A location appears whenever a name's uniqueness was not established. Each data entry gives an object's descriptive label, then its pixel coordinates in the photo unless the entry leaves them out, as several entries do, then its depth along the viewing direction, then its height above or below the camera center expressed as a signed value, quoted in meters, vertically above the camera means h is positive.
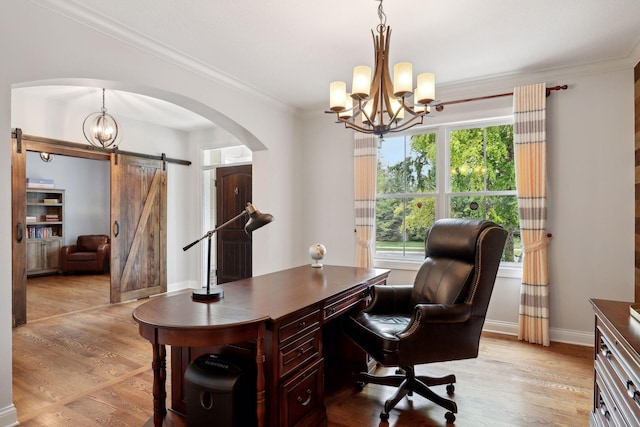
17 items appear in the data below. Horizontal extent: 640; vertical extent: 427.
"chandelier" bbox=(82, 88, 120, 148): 4.18 +1.01
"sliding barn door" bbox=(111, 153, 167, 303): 4.97 -0.18
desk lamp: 1.99 -0.08
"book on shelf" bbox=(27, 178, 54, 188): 6.98 +0.68
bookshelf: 7.12 -0.28
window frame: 3.86 +0.50
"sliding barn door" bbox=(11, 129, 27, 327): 3.98 -0.16
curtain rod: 3.41 +1.19
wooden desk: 1.58 -0.56
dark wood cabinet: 1.25 -0.64
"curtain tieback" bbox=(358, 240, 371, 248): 4.28 -0.37
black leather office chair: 2.06 -0.65
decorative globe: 3.10 -0.35
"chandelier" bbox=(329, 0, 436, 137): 2.14 +0.76
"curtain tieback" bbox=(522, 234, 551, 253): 3.43 -0.33
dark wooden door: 5.40 -0.18
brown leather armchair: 7.31 -0.85
